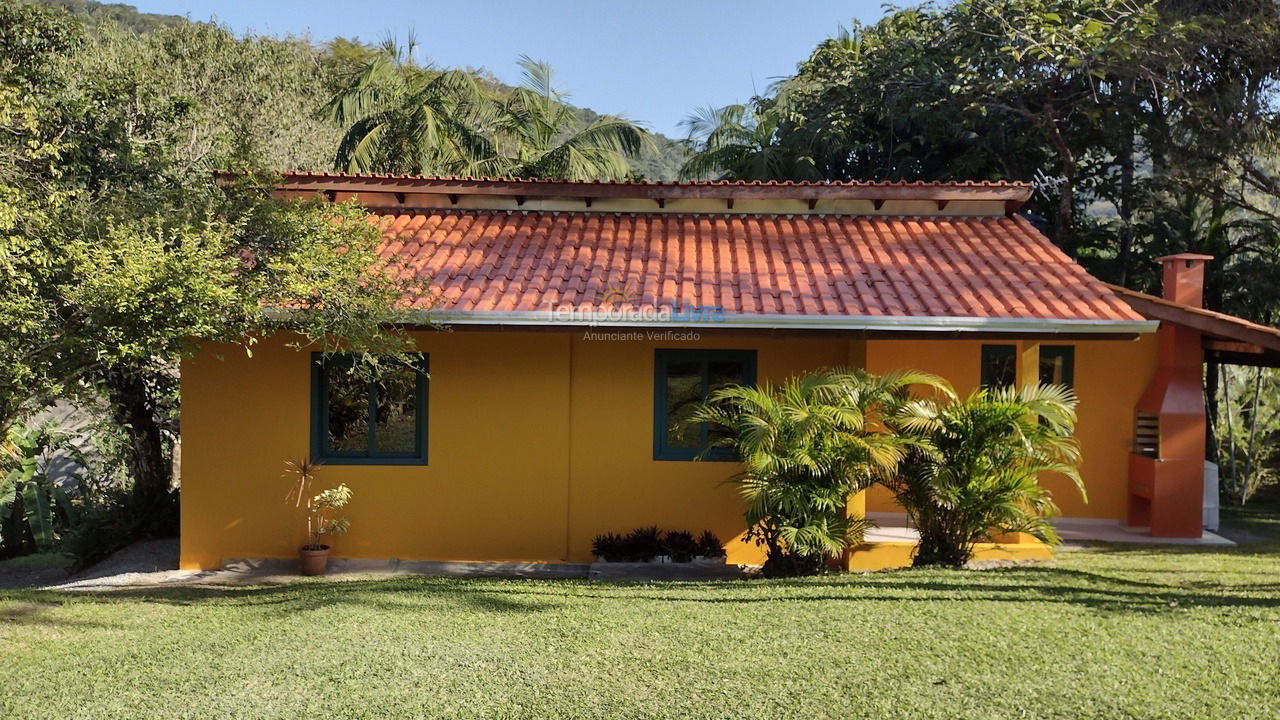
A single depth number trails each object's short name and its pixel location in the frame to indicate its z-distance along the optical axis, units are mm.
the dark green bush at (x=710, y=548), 8773
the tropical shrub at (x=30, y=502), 11305
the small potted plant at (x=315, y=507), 8812
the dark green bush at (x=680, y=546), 8727
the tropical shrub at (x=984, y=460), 7578
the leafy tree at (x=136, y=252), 5953
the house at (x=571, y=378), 8344
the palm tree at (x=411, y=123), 18750
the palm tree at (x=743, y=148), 18859
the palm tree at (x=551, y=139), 19812
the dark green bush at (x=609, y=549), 8812
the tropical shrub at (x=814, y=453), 7484
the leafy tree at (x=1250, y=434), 14062
